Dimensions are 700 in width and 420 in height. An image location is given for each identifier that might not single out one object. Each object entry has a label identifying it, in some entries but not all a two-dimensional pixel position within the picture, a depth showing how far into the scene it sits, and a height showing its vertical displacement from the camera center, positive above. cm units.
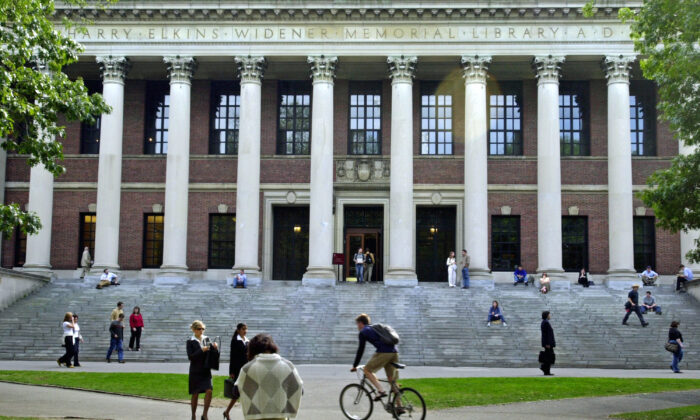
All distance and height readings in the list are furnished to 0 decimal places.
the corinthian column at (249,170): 3903 +361
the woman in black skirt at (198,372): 1464 -213
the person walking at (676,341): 2589 -266
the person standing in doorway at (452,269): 3816 -81
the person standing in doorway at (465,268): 3738 -74
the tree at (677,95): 1781 +344
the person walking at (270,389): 930 -153
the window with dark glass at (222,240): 4294 +41
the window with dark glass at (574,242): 4247 +53
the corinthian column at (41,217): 3959 +135
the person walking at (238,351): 1532 -184
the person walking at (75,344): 2578 -296
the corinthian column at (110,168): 3928 +367
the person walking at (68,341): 2552 -285
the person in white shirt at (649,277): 3900 -107
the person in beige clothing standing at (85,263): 4047 -78
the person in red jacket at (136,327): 2911 -273
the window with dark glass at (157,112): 4428 +702
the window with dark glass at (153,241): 4306 +32
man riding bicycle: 1529 -191
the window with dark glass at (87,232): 4322 +74
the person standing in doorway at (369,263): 4047 -61
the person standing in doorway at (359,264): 3942 -65
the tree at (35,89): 1762 +341
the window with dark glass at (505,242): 4250 +48
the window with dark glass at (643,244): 4225 +47
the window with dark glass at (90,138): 4416 +563
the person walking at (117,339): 2764 -299
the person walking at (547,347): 2452 -274
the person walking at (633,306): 3136 -195
